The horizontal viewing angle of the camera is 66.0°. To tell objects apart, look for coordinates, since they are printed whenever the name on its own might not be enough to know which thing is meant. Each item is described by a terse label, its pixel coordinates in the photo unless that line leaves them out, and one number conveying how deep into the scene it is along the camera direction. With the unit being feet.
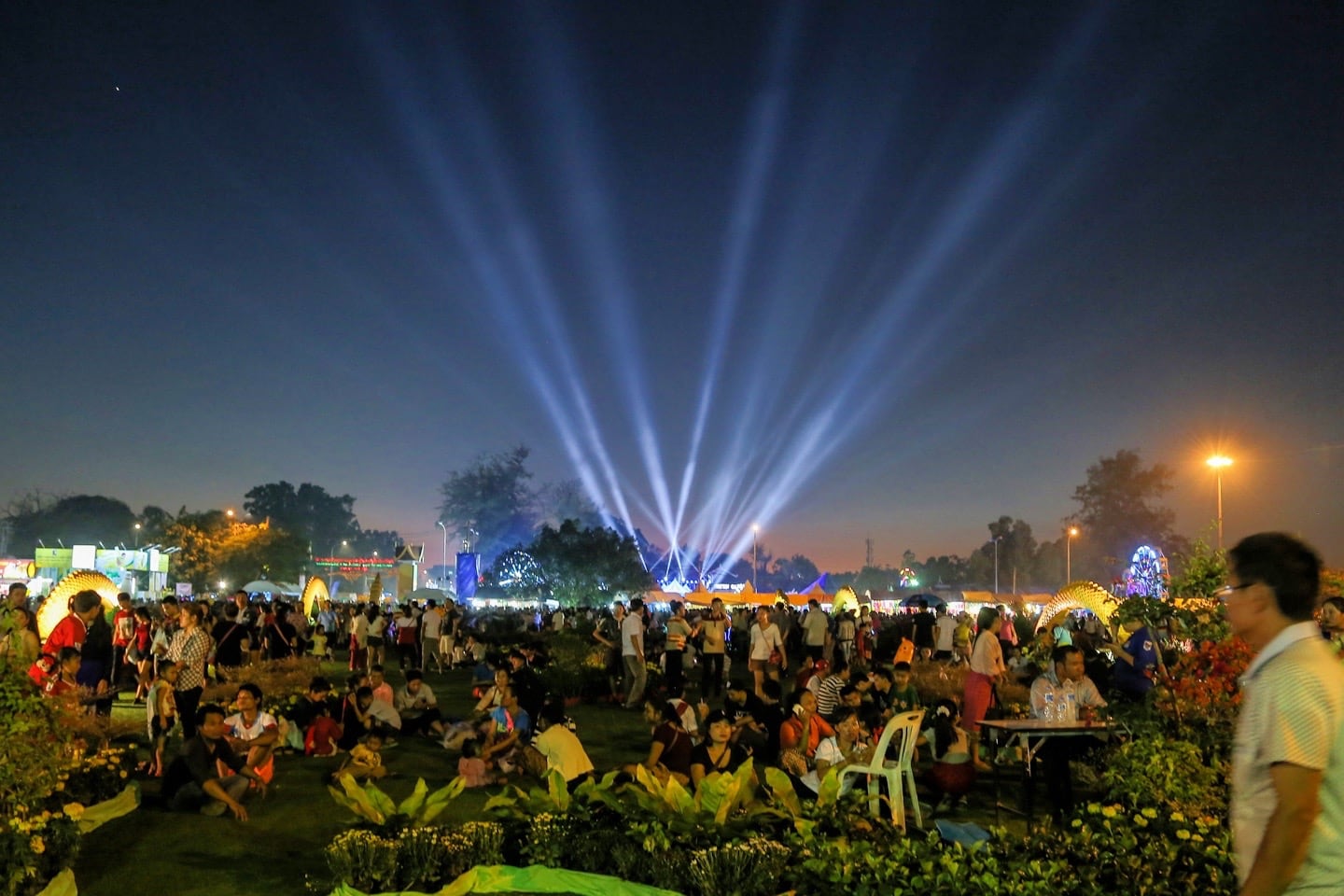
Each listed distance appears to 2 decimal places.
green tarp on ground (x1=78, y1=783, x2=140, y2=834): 25.04
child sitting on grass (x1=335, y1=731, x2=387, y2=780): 33.68
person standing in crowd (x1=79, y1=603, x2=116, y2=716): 38.06
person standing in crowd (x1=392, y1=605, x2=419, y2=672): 75.15
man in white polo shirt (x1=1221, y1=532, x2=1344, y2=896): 7.66
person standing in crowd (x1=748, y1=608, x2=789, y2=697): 48.85
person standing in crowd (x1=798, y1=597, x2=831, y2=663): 60.49
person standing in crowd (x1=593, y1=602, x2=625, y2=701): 56.35
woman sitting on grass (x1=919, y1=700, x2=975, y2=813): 29.84
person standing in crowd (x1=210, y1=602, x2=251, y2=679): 48.34
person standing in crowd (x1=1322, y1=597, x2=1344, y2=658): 23.71
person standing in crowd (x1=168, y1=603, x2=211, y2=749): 34.96
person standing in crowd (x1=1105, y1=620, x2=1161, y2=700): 32.12
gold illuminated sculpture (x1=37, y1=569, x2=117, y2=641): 58.80
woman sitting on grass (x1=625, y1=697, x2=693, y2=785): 27.07
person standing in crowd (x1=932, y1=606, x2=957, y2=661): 63.41
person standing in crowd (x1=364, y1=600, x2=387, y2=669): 67.72
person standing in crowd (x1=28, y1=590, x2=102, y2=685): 35.04
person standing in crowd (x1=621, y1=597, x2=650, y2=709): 49.96
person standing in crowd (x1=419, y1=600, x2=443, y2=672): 69.62
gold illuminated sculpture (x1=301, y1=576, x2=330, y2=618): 101.99
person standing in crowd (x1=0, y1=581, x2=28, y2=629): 36.17
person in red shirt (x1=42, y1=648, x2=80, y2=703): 28.70
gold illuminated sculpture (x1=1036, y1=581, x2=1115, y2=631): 70.69
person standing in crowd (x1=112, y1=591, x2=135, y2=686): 55.62
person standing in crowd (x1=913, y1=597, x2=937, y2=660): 70.71
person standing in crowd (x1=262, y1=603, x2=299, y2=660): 62.03
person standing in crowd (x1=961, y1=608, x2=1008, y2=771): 33.78
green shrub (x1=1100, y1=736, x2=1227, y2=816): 23.66
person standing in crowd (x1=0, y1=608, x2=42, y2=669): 18.90
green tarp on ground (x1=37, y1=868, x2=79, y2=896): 19.39
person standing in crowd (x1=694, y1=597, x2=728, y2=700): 55.52
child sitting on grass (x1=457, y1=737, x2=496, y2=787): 32.89
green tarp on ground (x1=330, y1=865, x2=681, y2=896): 20.18
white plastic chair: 25.80
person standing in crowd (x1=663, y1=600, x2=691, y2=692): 51.13
